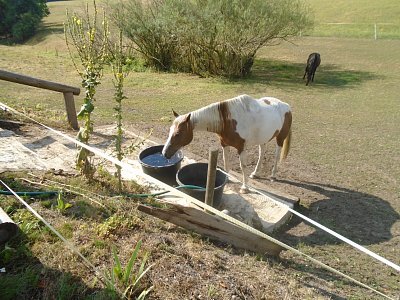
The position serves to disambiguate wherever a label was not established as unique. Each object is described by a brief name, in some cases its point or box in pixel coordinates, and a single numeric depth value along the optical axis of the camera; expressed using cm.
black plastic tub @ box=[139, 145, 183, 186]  454
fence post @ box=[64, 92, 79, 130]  616
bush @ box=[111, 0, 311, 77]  1352
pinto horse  429
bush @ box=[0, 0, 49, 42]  3516
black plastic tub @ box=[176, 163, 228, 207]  419
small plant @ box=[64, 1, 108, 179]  368
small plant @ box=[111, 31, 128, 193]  354
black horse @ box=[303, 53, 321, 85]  1331
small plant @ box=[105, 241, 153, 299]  227
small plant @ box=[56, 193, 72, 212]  316
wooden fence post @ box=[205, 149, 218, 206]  337
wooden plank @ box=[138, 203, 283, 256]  316
